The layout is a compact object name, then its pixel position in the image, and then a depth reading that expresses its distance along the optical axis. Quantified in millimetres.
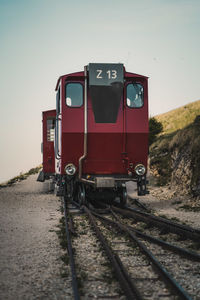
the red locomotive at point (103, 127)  11406
